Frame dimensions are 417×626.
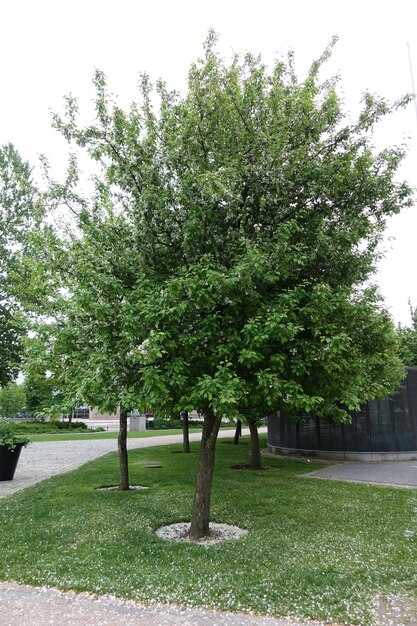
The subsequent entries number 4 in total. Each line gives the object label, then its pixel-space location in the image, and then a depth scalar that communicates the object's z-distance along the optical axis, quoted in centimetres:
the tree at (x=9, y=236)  2521
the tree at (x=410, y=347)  2317
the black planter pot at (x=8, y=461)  1263
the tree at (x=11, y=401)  4019
